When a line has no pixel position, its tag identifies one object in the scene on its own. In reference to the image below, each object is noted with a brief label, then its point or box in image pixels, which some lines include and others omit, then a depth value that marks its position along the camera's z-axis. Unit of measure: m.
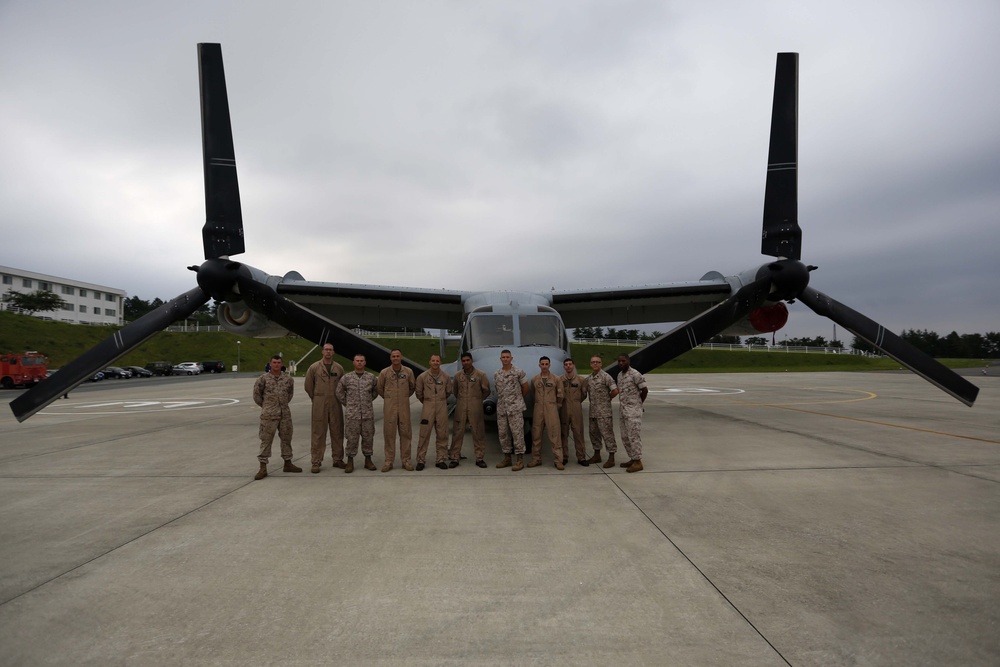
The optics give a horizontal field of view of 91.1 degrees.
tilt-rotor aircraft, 8.54
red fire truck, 26.30
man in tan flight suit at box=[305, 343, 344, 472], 6.72
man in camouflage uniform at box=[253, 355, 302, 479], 6.32
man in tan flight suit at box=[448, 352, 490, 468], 6.95
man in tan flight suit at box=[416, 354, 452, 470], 6.79
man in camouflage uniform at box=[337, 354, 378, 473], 6.72
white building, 71.50
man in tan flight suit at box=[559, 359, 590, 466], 6.97
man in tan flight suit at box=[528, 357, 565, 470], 6.74
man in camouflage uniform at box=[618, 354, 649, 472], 6.52
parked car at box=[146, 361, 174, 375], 45.88
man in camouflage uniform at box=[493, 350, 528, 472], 6.72
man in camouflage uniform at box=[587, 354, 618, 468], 6.87
